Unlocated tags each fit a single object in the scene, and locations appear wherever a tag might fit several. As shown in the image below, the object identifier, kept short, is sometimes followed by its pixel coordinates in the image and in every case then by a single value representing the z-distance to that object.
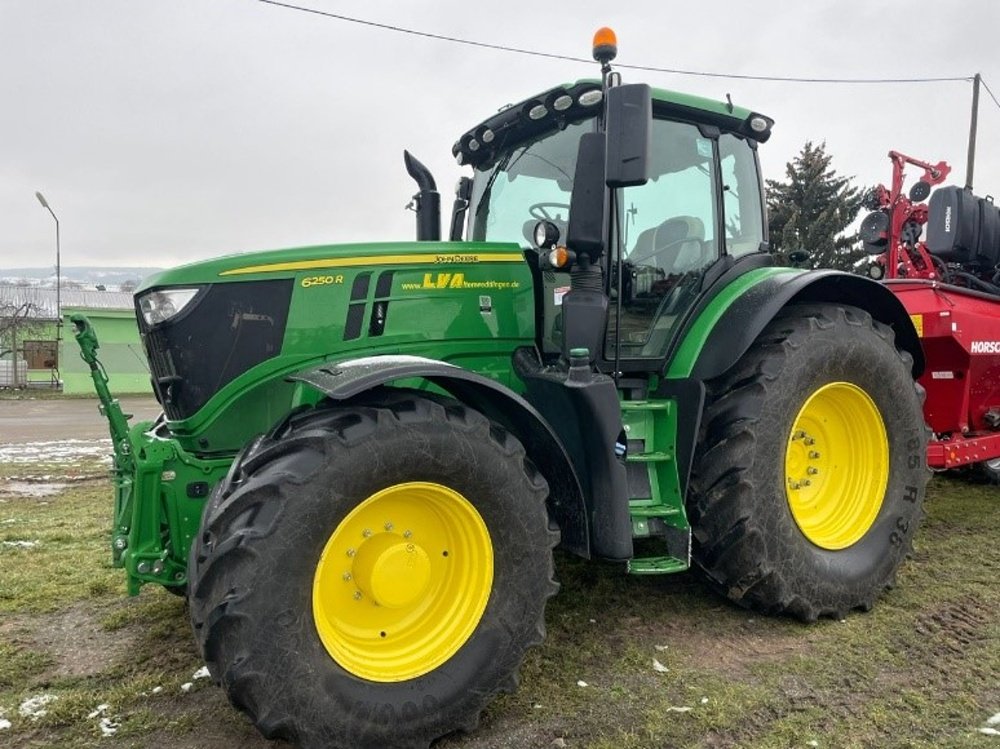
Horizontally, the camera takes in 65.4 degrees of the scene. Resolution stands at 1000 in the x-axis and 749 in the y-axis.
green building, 25.11
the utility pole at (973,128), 18.14
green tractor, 2.48
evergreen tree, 25.70
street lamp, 22.94
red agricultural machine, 5.06
